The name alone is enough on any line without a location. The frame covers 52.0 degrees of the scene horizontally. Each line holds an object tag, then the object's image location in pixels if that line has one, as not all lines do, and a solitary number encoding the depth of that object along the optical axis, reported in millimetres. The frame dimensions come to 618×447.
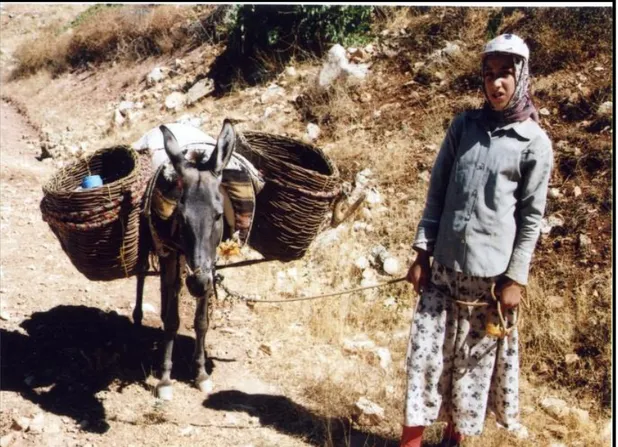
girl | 2477
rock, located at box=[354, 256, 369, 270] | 5191
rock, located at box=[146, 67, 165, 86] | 10250
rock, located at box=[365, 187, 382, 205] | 5794
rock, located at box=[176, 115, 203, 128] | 8084
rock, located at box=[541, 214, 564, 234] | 4910
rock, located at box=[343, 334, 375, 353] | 4203
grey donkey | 3029
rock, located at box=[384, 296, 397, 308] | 4703
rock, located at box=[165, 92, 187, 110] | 9086
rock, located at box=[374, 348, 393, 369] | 4039
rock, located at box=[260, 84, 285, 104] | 8016
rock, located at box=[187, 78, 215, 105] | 9008
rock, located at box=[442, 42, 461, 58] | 7066
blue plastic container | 3465
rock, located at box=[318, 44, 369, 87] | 7340
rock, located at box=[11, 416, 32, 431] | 3264
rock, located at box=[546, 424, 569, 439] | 3371
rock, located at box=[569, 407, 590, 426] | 3447
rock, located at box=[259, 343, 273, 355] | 4262
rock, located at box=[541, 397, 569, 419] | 3533
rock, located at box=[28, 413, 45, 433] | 3262
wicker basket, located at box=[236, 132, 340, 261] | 3436
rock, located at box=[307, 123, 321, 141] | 6887
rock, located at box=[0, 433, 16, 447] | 3150
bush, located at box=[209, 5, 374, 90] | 8336
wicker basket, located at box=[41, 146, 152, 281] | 3193
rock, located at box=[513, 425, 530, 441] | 3297
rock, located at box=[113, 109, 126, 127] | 9395
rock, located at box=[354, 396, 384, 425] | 3379
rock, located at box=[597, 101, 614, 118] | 5471
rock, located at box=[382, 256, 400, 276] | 5094
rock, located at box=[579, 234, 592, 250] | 4671
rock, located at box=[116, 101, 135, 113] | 9750
